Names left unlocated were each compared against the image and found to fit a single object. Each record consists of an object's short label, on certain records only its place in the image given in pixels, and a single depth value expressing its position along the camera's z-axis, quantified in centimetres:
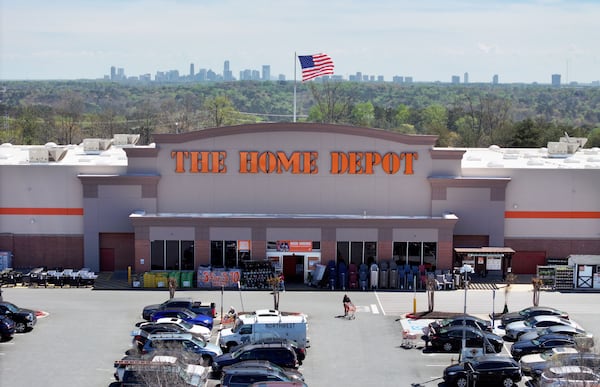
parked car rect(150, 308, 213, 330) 4572
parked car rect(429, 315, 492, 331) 4394
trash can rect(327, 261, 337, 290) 5566
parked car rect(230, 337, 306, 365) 4019
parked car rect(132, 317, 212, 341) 4247
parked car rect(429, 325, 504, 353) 4253
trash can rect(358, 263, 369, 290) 5566
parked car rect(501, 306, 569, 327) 4688
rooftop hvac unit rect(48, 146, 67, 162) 6094
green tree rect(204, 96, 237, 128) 16329
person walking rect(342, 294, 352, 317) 4903
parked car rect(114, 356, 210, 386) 3400
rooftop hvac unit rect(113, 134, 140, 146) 7038
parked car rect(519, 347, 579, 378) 3822
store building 5709
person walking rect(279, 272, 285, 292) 5439
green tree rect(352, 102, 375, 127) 17062
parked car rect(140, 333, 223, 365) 3994
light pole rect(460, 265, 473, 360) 4011
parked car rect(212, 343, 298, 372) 3878
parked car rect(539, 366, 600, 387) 3409
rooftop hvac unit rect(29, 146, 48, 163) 6088
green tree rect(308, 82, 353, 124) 16500
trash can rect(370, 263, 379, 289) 5588
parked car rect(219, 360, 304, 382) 3656
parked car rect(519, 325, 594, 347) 4272
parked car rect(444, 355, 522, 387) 3734
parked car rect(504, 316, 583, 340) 4481
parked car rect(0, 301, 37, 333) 4528
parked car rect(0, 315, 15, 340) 4375
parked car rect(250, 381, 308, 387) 3520
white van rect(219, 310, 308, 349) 4213
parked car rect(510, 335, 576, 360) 4156
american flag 6016
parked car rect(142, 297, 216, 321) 4778
